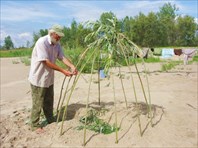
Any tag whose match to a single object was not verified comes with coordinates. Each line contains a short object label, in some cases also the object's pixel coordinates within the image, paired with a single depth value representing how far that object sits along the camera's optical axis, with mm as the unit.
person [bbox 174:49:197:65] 10882
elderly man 2344
